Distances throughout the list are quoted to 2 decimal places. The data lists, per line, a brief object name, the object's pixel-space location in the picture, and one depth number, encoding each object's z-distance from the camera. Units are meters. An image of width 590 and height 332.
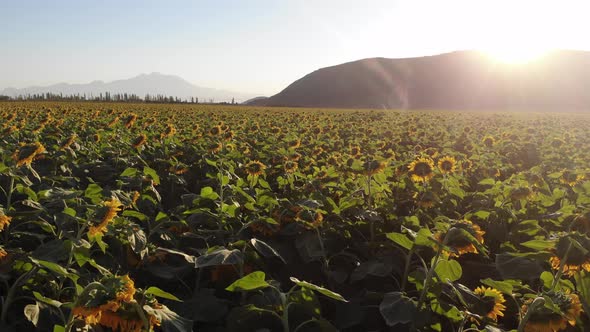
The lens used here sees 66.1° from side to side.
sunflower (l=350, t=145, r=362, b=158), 6.30
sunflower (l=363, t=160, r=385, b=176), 3.88
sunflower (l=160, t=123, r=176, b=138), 7.42
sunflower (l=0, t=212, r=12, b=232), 2.20
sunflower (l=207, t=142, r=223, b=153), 6.23
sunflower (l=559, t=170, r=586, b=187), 4.76
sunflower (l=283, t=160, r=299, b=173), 5.16
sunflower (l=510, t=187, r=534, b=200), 3.77
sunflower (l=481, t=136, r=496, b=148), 8.52
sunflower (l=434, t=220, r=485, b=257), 2.22
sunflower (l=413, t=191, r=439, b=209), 3.87
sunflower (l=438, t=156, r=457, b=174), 4.69
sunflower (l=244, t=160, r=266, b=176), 4.55
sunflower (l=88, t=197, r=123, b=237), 2.16
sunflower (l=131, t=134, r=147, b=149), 5.71
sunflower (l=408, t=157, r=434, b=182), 4.20
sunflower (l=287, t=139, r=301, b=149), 6.81
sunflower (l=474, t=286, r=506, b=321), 2.17
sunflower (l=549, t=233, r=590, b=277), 1.85
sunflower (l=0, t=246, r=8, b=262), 2.19
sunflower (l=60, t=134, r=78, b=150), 4.82
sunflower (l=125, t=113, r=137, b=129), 7.72
